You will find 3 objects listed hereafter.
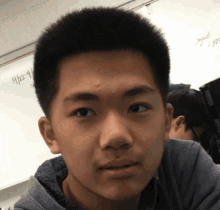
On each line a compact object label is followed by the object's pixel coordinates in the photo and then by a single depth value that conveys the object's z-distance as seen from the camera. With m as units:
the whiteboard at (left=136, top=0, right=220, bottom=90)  1.25
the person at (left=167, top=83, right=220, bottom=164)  1.05
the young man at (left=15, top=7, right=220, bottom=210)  0.37
